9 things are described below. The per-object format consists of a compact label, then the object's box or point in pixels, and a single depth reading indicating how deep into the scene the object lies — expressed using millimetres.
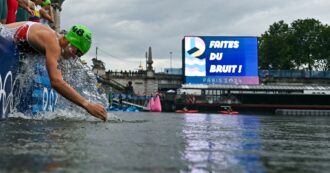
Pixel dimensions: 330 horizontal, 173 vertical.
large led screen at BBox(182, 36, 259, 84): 40094
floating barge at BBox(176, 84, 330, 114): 37531
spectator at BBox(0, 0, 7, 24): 6430
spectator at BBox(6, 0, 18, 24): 6927
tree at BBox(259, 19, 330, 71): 75250
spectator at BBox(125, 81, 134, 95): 53669
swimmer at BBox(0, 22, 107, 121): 4762
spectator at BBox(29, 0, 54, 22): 8791
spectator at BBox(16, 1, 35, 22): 8204
